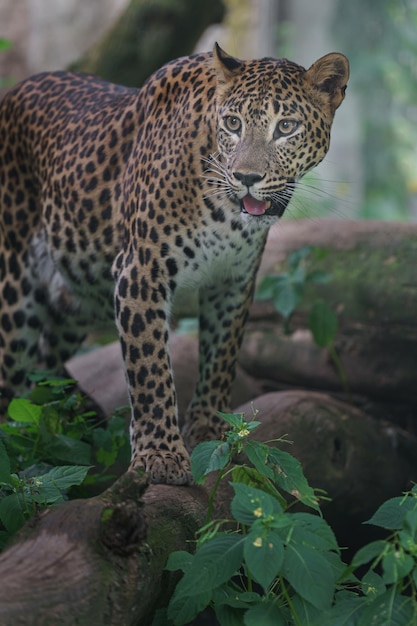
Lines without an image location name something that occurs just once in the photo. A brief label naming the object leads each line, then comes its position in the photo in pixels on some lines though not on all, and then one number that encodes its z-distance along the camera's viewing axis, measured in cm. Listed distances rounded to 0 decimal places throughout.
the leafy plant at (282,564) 689
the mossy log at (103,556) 668
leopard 975
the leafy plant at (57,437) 1026
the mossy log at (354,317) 1425
